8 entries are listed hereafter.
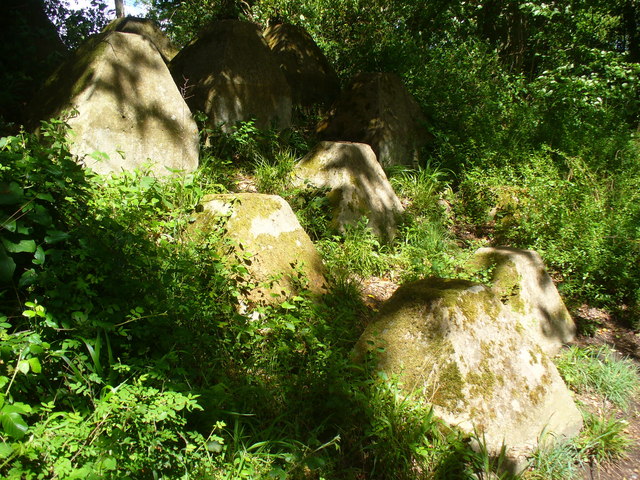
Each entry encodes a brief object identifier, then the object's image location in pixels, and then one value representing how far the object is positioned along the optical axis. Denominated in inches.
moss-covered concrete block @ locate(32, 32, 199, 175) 178.4
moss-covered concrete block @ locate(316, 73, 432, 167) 284.2
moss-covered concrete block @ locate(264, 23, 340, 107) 323.3
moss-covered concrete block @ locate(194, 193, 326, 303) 149.3
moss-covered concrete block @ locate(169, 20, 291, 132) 246.2
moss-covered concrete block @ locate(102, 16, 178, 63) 327.3
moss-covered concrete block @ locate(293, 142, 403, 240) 214.2
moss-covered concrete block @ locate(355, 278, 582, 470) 121.6
